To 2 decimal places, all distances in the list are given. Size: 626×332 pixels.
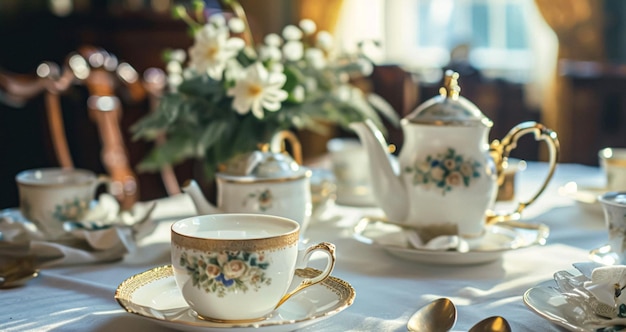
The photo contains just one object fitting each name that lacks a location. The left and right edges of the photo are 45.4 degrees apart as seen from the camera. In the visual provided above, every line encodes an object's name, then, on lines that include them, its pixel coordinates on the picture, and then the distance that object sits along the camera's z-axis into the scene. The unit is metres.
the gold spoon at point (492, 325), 0.67
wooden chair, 1.82
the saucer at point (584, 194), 1.28
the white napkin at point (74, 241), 0.96
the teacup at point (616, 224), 0.89
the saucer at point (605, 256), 0.89
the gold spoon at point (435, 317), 0.71
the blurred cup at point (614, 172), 1.36
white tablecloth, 0.74
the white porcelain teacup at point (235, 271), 0.68
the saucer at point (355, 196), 1.40
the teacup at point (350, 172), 1.44
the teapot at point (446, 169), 1.00
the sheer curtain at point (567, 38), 4.33
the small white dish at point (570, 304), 0.68
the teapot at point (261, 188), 1.01
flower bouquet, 1.16
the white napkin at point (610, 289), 0.70
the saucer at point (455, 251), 0.95
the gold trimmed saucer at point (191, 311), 0.66
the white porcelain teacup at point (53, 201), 1.07
